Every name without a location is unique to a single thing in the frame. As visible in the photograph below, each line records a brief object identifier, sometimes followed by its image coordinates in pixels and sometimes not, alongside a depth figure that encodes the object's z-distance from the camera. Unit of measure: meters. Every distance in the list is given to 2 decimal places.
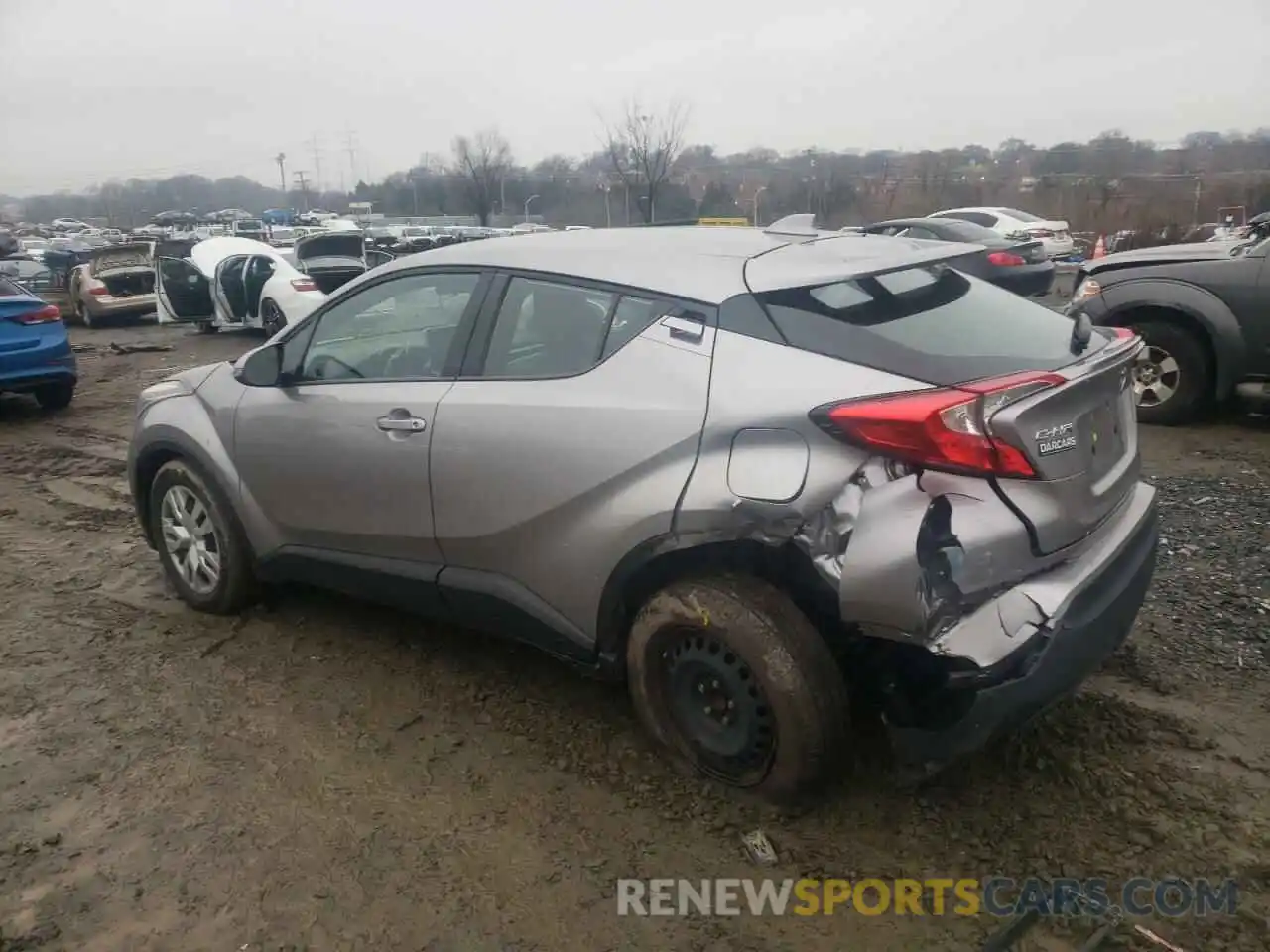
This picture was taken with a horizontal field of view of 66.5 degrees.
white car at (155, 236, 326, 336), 13.63
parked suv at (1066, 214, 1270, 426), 6.41
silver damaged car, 2.44
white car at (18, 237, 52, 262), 31.33
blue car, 8.55
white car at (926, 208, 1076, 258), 17.80
